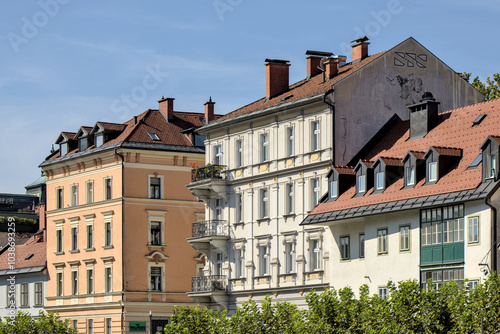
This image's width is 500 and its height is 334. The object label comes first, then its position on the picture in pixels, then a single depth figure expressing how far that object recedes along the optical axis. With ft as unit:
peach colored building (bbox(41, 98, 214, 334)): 282.15
